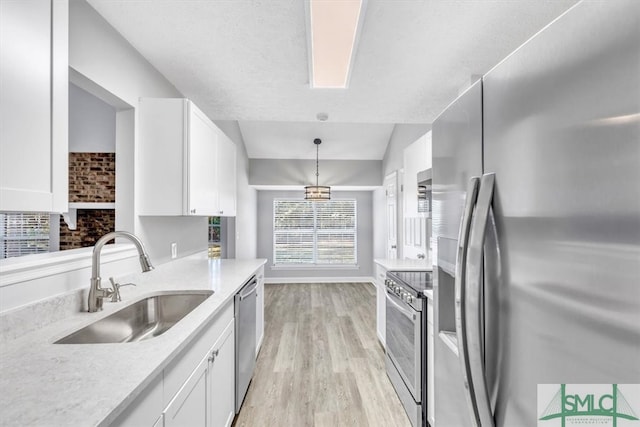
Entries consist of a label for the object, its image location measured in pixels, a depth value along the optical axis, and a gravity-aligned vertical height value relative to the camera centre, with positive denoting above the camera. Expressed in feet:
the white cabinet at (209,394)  3.90 -2.63
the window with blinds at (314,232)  23.20 -1.09
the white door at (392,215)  16.99 +0.12
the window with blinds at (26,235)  8.32 -0.43
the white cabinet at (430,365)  6.21 -2.95
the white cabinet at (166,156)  7.04 +1.39
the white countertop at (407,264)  9.06 -1.50
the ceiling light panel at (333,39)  5.30 +3.54
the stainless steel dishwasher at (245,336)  6.93 -2.90
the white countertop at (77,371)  2.43 -1.47
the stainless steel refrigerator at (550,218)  1.42 -0.01
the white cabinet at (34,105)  2.96 +1.17
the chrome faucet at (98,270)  4.93 -0.81
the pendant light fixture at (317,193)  16.43 +1.29
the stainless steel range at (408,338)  6.46 -2.78
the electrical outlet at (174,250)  8.66 -0.89
